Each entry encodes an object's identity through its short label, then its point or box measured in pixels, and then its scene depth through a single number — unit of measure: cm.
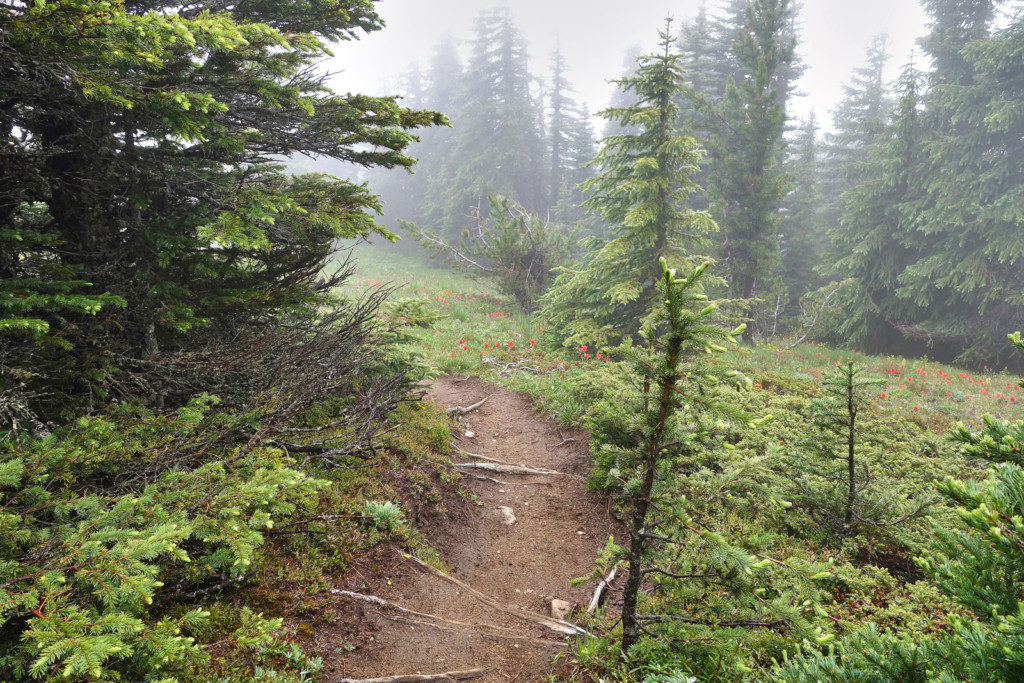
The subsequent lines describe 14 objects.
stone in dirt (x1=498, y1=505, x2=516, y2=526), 655
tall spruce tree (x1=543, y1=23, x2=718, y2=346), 1122
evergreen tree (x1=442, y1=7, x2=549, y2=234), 3594
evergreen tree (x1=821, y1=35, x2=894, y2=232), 2652
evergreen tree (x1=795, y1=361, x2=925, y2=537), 443
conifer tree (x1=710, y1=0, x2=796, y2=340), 1783
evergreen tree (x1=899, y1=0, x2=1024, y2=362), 1561
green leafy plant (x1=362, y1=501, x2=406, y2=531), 491
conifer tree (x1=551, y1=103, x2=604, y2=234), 3328
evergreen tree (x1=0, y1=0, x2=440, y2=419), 327
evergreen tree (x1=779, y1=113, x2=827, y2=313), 2438
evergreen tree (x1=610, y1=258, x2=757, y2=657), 259
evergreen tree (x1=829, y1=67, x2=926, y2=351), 1845
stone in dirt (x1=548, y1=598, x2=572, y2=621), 476
